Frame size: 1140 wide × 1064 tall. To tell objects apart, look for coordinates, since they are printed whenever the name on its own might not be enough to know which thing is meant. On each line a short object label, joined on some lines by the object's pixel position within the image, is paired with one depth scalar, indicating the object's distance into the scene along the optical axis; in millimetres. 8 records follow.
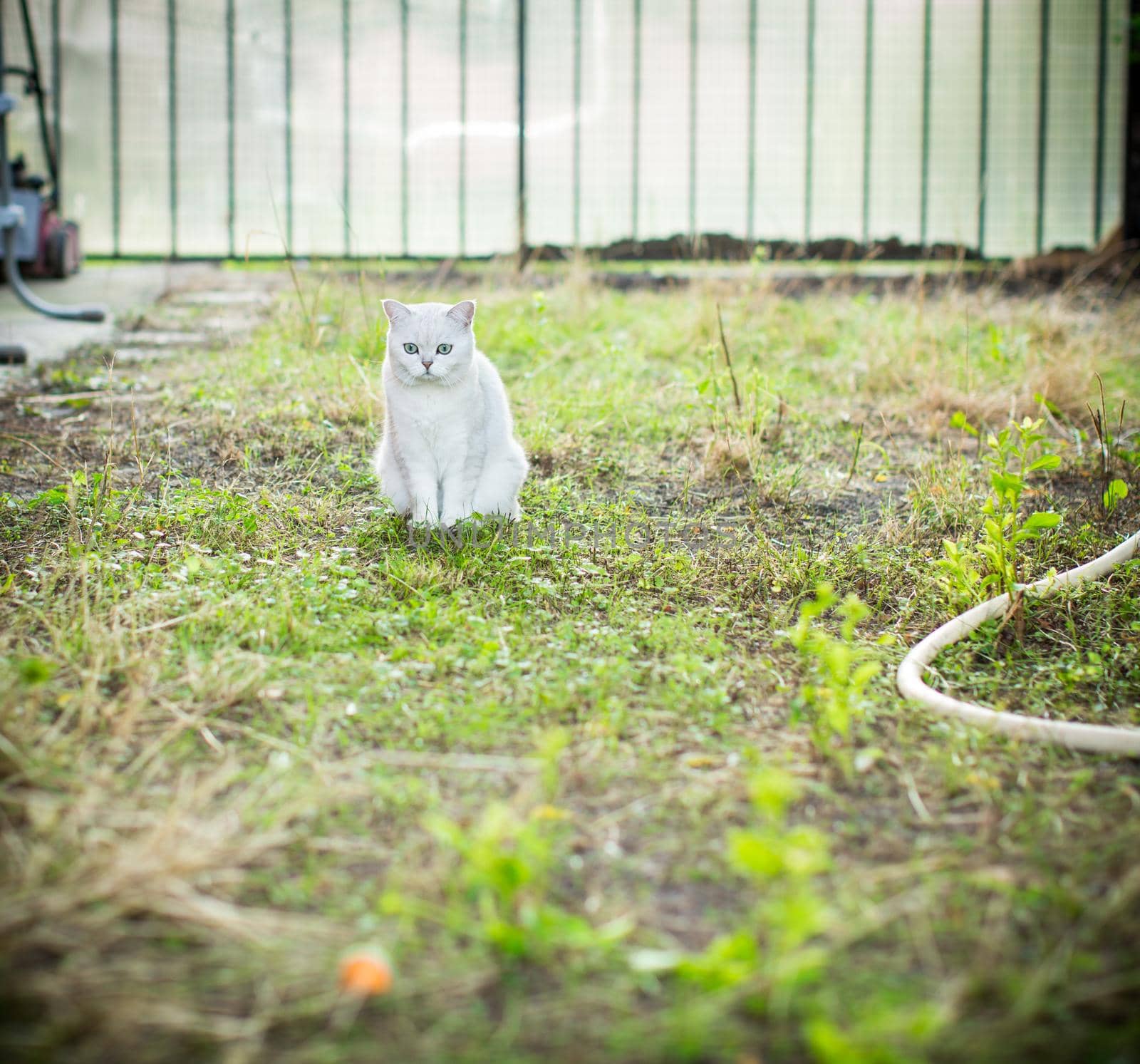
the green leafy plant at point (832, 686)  1615
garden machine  4227
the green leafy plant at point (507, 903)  1173
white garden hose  1651
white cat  2445
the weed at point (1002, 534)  1997
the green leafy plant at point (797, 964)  1025
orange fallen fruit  1101
